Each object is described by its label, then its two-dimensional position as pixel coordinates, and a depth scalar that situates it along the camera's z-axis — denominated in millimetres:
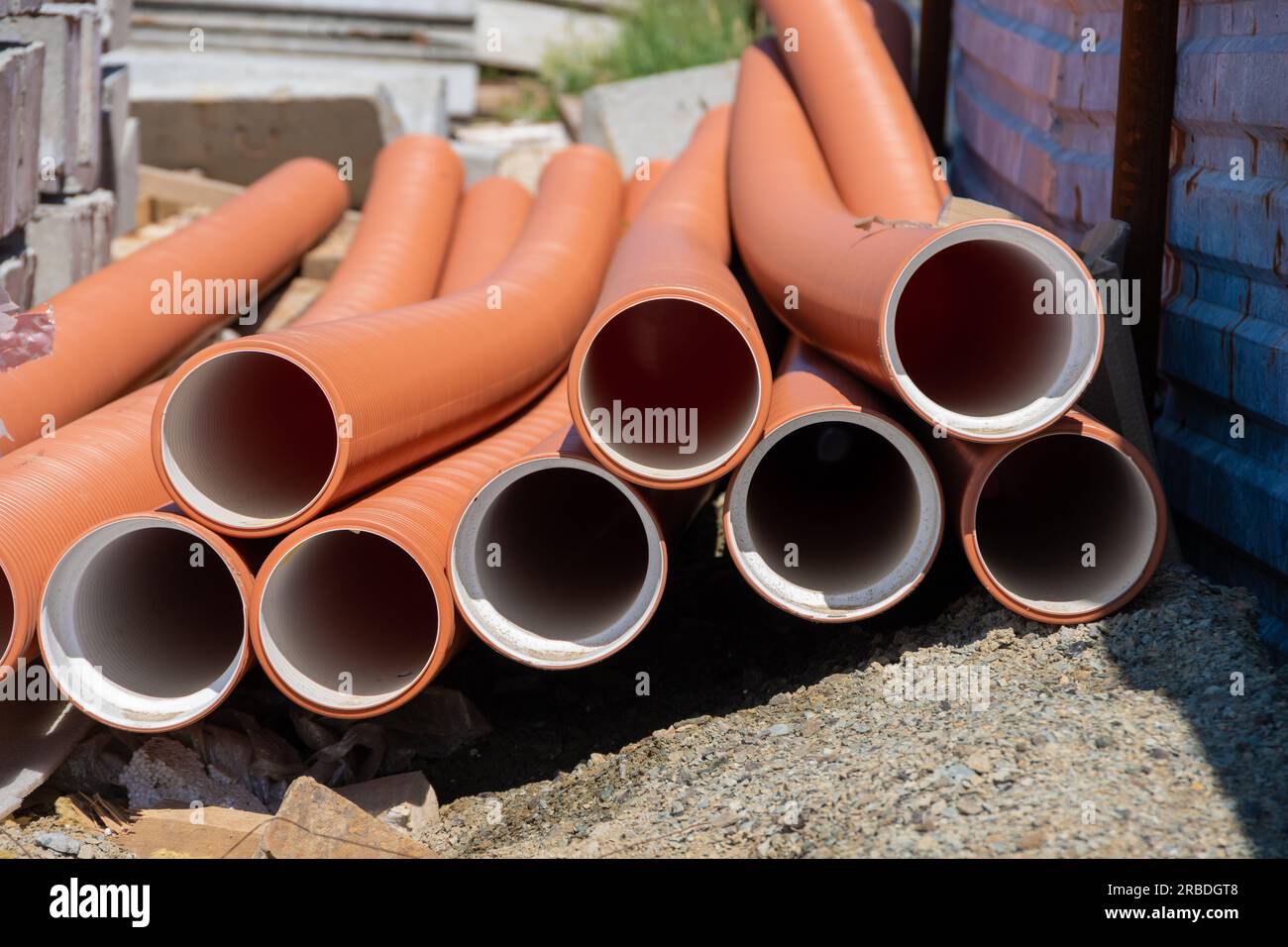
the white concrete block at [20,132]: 4664
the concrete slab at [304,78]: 8047
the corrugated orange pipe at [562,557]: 3271
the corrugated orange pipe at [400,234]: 5328
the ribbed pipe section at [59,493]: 3215
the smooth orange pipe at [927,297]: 3141
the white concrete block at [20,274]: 4922
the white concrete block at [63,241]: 5492
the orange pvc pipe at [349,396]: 3221
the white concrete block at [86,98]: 5703
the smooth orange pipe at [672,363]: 3201
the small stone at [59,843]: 3301
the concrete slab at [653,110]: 8383
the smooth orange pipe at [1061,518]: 3297
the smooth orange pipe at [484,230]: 5879
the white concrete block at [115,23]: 6559
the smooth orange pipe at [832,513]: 3291
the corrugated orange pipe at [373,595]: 3211
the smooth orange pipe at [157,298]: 4223
